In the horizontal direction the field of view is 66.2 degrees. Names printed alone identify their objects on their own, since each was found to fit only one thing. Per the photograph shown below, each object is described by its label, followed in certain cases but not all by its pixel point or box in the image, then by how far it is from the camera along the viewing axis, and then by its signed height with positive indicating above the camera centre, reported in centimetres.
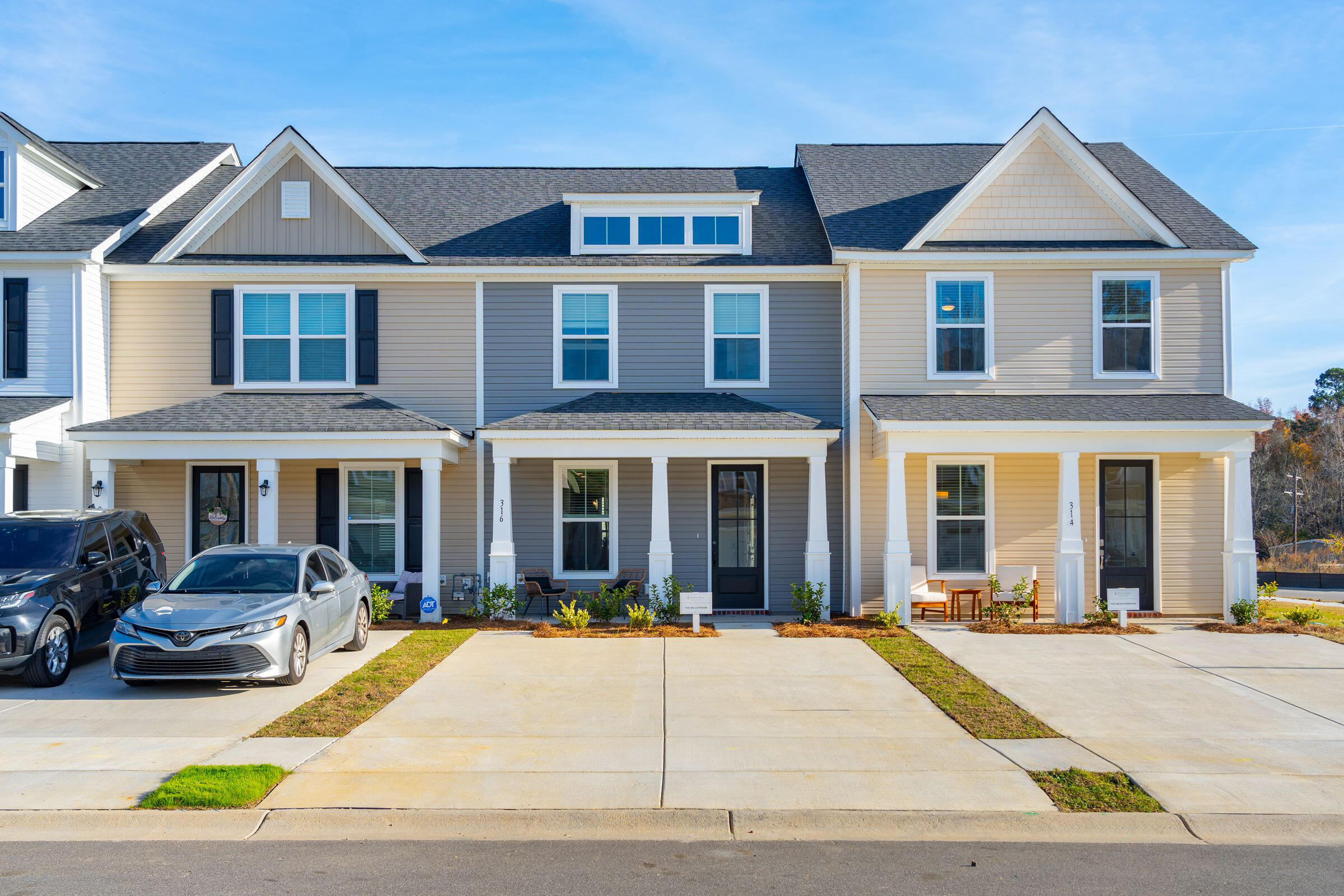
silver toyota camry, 1030 -166
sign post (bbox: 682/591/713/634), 1448 -200
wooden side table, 1616 -218
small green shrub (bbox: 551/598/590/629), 1503 -231
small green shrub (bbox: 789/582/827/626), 1554 -213
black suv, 1062 -137
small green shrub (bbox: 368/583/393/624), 1550 -218
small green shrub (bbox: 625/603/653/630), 1514 -232
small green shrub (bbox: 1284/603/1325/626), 1563 -235
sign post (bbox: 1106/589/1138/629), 1484 -200
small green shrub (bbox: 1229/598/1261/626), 1549 -226
